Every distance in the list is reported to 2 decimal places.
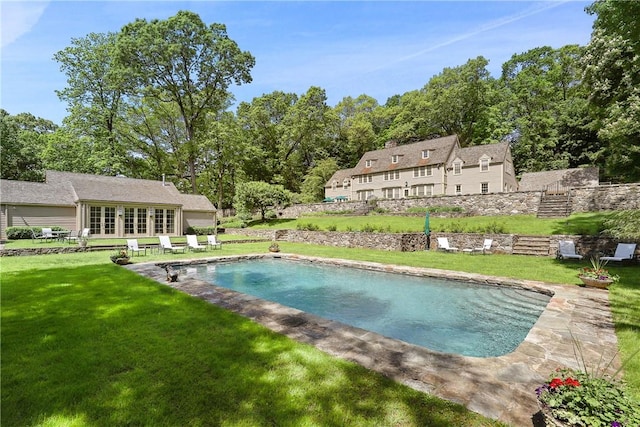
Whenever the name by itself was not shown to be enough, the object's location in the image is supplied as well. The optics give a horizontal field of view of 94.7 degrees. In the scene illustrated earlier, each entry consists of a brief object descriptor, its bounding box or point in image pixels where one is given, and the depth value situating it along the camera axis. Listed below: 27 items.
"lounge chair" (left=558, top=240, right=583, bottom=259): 12.29
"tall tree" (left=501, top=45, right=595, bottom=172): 36.44
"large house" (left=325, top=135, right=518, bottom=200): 30.83
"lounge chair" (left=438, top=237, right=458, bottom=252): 16.24
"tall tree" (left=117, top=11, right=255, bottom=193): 30.08
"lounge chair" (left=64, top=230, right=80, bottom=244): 19.05
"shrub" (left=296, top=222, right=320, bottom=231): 23.16
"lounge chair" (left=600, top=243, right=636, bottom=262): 10.75
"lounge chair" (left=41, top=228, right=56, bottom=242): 18.25
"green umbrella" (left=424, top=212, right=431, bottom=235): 16.97
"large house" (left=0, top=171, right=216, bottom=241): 20.50
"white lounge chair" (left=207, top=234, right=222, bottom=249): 18.70
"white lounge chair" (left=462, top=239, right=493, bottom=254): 15.08
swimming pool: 6.17
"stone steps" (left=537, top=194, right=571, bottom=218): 19.14
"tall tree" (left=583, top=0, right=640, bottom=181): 11.05
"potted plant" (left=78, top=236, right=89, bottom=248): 16.34
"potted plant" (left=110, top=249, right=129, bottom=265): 11.56
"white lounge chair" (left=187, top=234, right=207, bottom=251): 17.16
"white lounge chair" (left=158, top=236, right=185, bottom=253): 15.93
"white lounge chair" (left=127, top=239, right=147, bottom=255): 14.81
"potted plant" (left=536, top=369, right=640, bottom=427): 2.04
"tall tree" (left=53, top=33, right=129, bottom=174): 30.42
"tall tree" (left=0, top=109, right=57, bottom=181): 33.56
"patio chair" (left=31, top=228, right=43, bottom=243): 18.79
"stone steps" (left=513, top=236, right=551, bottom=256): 13.86
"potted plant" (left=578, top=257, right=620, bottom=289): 7.70
